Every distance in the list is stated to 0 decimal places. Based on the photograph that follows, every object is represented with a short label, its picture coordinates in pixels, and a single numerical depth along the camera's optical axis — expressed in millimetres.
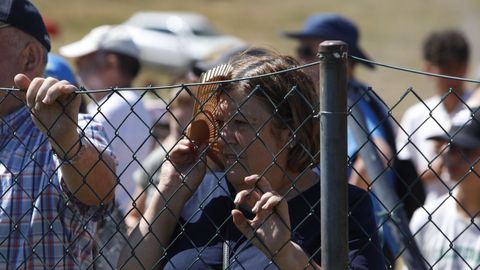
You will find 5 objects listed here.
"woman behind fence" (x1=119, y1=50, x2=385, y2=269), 5297
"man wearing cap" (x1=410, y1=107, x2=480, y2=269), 8008
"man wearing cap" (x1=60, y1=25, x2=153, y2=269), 11297
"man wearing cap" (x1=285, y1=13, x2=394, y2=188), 9602
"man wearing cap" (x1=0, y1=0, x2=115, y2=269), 5605
